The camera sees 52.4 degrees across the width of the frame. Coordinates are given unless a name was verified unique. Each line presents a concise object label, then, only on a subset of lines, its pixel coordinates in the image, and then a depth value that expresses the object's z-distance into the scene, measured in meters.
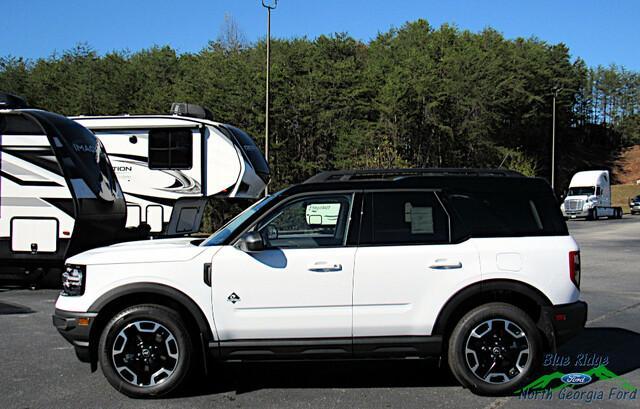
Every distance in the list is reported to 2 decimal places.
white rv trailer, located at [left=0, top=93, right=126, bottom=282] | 9.95
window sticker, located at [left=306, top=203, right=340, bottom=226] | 5.88
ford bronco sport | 5.36
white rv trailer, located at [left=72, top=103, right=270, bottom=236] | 15.64
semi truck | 41.66
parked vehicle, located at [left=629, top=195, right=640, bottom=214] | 50.56
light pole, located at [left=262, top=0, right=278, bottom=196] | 25.71
